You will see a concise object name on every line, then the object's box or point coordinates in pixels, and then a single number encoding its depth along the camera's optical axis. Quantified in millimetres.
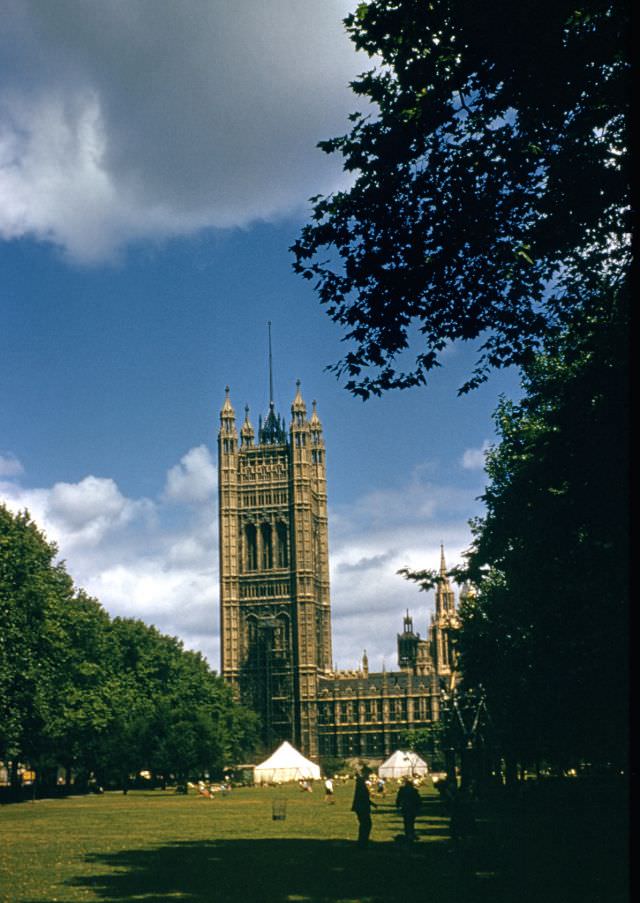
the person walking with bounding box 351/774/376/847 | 26703
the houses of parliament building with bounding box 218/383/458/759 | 166250
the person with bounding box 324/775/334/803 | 56534
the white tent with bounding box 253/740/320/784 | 108188
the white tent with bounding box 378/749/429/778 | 105875
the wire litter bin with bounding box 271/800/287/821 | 40188
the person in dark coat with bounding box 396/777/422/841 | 26984
